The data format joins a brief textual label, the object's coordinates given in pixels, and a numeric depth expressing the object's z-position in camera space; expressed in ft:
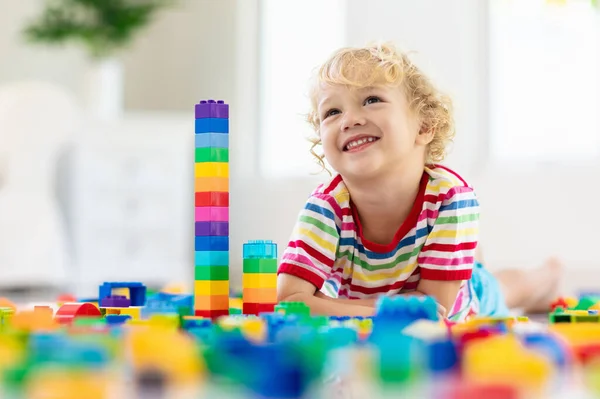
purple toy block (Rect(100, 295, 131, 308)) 6.00
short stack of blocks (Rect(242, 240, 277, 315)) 5.50
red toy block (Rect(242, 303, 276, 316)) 5.50
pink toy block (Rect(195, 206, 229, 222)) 5.31
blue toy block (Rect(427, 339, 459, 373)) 3.78
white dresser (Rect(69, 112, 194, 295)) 12.77
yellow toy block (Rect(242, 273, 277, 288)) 5.50
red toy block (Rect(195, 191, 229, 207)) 5.31
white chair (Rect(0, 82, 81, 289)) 11.98
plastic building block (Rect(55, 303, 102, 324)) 5.34
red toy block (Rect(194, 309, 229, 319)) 5.29
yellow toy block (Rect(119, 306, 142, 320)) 5.57
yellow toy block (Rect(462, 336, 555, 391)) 3.48
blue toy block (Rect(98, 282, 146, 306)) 6.28
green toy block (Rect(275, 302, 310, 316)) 5.22
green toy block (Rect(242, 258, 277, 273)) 5.49
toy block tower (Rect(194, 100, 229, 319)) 5.30
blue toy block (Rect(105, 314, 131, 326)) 5.01
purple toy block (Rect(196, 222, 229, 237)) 5.31
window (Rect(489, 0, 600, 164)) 11.55
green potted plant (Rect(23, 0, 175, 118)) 14.84
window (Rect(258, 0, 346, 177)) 14.52
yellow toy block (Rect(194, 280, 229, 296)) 5.30
